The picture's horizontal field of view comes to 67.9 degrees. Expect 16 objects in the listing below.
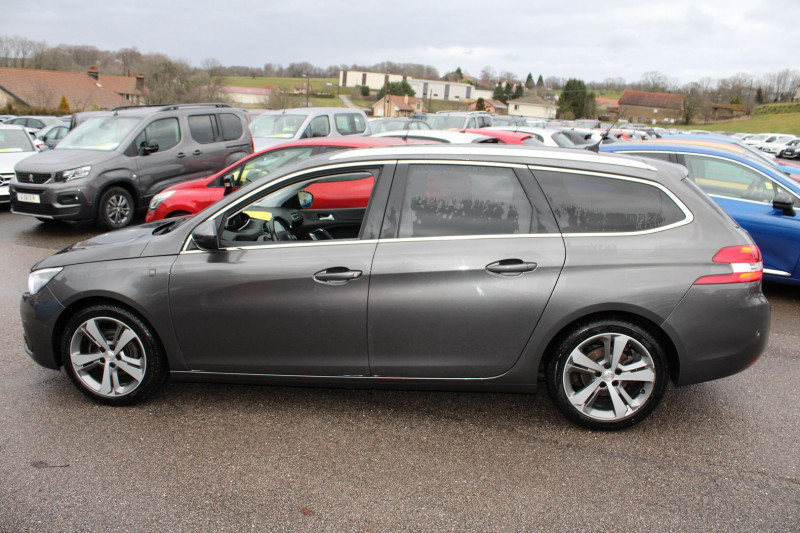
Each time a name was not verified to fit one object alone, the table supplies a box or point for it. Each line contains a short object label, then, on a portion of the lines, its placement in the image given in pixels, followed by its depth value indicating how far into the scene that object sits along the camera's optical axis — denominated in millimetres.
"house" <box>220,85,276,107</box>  104312
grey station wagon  3377
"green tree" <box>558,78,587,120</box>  99562
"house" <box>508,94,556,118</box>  120662
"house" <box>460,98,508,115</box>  116431
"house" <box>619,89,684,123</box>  107562
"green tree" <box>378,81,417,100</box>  110562
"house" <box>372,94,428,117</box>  94062
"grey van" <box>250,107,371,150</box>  13328
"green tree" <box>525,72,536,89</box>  174250
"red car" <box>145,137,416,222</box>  7652
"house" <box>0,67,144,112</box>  59438
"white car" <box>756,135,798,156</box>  41347
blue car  6254
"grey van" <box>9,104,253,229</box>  9148
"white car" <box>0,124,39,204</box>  11188
